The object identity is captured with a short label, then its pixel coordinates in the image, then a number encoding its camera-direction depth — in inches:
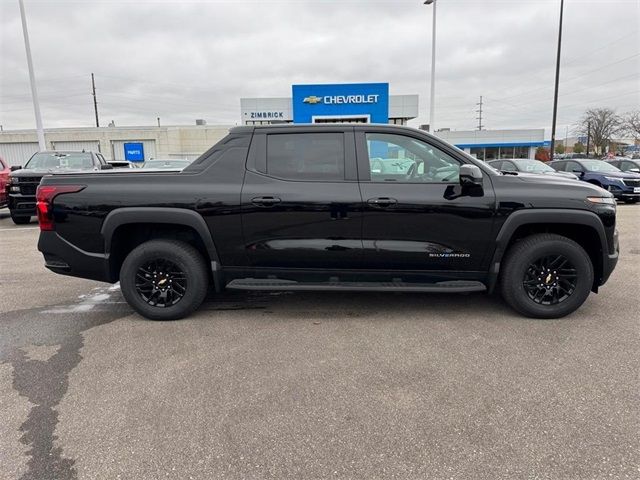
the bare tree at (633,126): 2297.0
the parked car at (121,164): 513.3
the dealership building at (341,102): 1036.5
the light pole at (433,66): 767.1
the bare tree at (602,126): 2437.3
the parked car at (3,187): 450.9
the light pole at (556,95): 947.3
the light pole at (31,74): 668.1
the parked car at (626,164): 717.9
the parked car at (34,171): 416.5
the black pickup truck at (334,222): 156.7
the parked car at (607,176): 590.6
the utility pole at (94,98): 2141.0
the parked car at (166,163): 521.7
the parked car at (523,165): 588.7
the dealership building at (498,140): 1846.7
